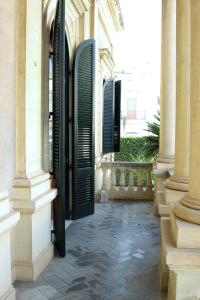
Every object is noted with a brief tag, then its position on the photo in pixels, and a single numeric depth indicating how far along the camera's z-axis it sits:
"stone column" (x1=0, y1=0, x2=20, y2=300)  3.32
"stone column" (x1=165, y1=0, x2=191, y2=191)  3.85
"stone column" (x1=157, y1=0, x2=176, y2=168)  6.82
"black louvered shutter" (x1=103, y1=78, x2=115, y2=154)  10.01
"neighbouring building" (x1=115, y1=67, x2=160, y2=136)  29.00
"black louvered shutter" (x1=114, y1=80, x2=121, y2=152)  10.81
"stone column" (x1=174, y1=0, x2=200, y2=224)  2.76
